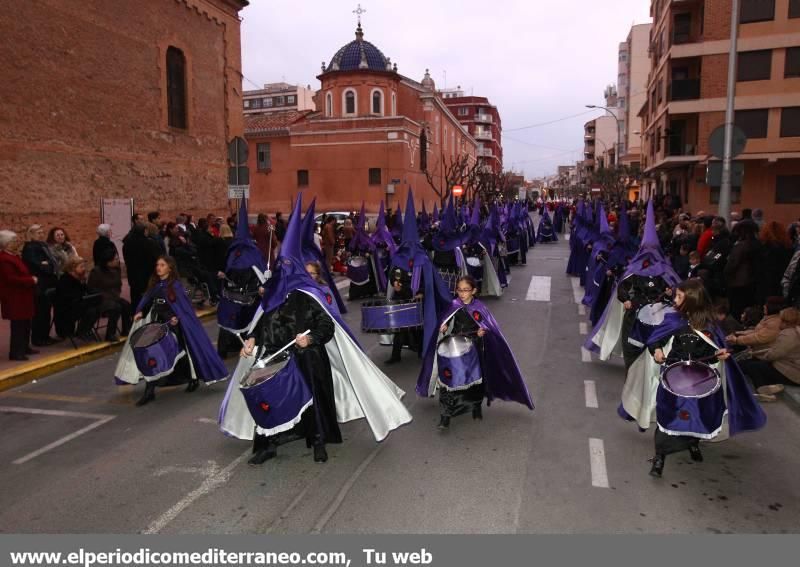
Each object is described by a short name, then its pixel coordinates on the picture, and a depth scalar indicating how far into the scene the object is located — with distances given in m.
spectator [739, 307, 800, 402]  7.81
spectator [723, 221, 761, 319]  10.01
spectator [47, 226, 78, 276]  10.65
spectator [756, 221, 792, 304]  9.73
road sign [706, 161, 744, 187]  13.03
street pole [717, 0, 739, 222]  13.23
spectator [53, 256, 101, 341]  10.24
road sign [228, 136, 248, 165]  14.83
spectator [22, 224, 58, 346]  10.09
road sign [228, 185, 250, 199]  14.26
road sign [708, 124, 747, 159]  13.17
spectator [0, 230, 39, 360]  9.00
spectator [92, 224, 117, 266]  10.38
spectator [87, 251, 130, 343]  10.32
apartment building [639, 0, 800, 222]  29.83
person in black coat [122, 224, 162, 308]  11.09
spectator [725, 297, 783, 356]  8.08
